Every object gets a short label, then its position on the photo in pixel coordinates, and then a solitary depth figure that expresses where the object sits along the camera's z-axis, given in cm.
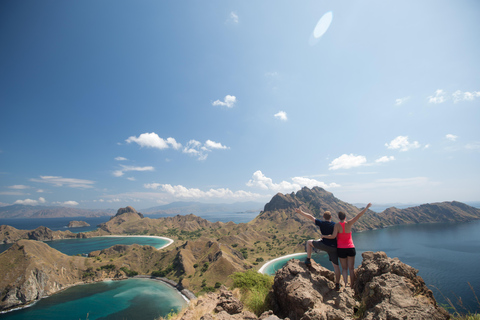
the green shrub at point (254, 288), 910
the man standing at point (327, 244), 844
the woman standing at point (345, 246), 834
